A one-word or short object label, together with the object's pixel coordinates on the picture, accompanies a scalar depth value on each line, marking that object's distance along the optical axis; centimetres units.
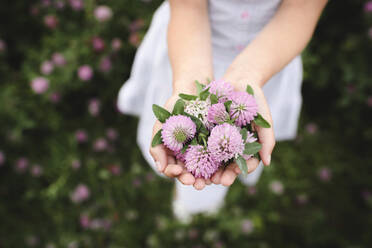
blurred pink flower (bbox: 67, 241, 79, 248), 137
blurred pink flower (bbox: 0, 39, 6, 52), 151
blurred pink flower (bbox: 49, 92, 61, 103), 144
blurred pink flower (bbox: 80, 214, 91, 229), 139
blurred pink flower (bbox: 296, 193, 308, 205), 159
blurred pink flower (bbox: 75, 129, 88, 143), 153
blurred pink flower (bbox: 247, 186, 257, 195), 153
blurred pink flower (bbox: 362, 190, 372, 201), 154
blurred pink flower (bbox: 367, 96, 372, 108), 149
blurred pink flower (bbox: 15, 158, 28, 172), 151
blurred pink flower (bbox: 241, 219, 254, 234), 137
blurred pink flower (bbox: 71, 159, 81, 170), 143
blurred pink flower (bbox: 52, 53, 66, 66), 138
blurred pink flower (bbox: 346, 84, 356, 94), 150
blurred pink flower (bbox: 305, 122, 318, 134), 174
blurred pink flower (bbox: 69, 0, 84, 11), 145
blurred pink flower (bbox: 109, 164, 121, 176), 149
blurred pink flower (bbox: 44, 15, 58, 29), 143
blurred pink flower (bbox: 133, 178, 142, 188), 149
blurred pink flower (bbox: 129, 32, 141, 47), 142
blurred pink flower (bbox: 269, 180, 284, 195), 153
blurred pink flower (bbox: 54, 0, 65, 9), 149
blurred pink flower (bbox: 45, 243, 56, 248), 141
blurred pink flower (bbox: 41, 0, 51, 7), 150
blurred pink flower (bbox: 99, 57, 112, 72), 144
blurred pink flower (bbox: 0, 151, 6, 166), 147
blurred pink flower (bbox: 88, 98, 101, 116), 152
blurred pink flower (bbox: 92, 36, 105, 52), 139
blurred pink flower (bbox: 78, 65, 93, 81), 136
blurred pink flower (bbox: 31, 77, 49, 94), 134
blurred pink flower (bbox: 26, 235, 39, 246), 143
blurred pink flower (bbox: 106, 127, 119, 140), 157
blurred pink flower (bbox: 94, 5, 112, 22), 131
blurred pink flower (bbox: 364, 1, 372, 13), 132
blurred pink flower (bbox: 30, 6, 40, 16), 154
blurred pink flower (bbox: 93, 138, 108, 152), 152
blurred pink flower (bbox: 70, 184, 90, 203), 141
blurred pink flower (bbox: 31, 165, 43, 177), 150
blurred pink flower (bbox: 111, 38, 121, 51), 140
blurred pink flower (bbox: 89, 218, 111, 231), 141
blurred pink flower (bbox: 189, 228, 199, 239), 138
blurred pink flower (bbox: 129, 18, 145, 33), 147
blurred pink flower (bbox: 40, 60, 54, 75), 137
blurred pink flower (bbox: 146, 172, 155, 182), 152
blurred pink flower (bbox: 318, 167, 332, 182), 164
